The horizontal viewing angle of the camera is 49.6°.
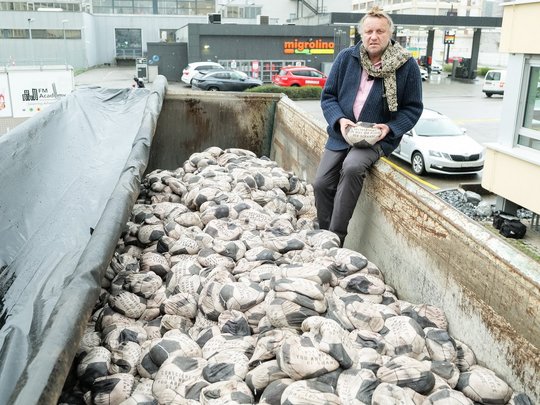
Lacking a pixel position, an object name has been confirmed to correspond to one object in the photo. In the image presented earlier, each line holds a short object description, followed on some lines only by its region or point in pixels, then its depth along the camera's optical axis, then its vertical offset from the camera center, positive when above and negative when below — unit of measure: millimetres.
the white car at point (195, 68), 35188 -1985
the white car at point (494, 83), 34000 -2426
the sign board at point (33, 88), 17109 -1604
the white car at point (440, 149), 15641 -2872
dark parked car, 32031 -2499
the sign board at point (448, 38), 51375 +73
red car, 34094 -2301
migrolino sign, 39750 -693
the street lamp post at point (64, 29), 48469 +233
